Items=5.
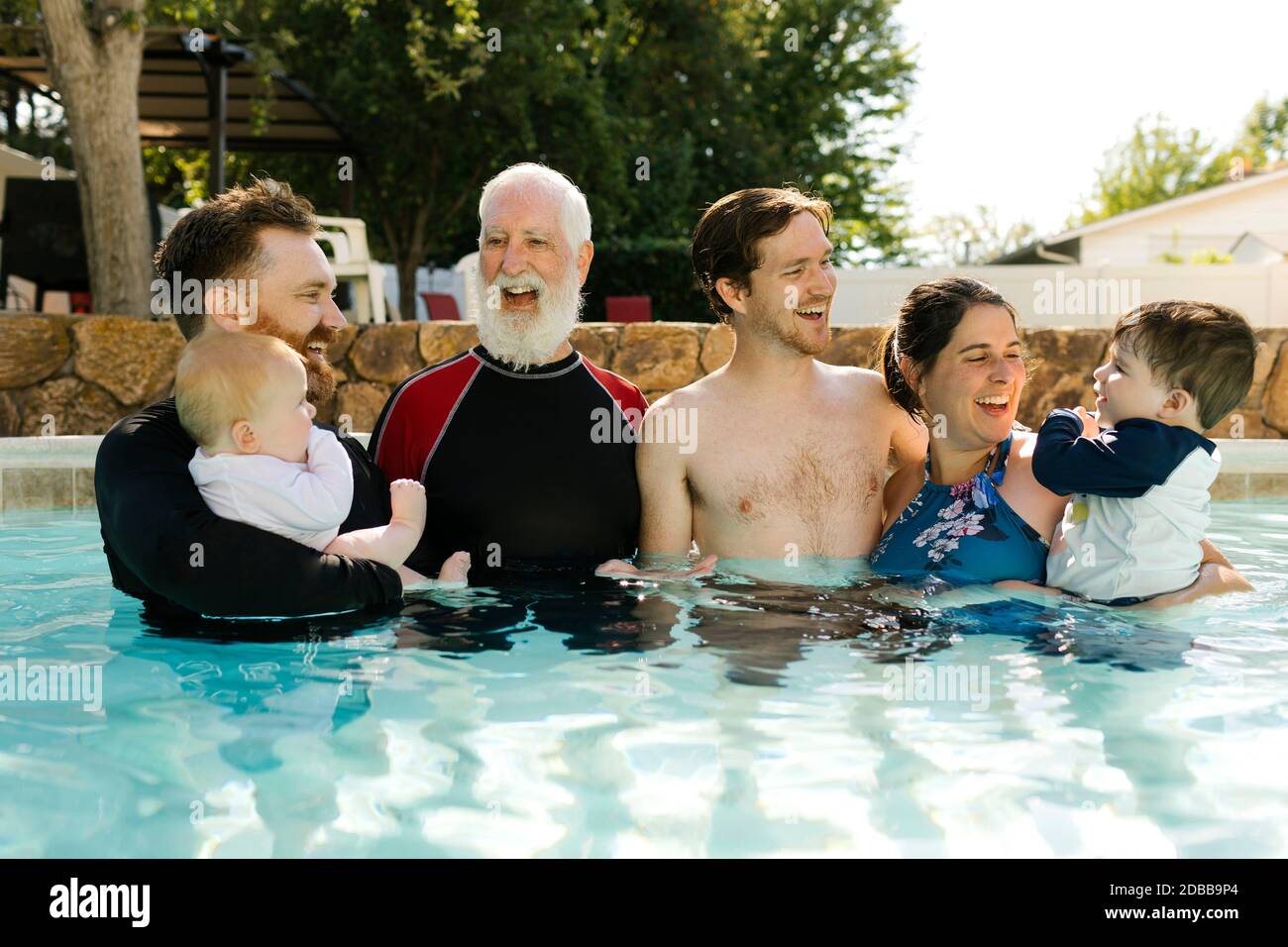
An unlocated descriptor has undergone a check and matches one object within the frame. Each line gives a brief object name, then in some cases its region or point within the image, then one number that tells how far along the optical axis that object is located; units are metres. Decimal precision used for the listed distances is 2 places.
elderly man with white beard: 3.87
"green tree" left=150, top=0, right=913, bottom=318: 16.62
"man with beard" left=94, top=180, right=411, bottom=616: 2.90
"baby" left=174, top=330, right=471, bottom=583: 2.91
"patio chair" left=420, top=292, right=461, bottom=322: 15.41
